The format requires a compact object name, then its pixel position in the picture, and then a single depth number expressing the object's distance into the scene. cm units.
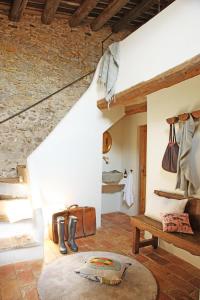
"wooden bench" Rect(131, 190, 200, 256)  253
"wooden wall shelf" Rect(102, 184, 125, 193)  542
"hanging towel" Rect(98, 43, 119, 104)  386
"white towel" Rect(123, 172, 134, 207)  532
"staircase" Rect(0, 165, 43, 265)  304
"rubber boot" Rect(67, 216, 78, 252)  359
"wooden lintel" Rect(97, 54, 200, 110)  253
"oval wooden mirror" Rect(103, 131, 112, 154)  554
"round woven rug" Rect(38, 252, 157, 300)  232
